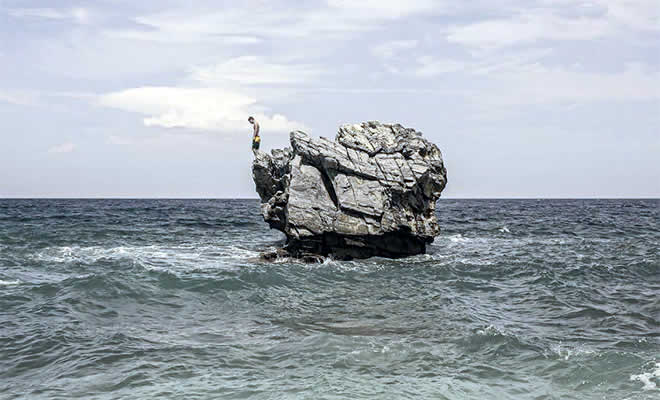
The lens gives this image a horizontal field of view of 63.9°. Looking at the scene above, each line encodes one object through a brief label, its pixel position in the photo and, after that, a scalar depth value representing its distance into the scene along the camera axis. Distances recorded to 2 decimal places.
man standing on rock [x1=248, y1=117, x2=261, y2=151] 31.47
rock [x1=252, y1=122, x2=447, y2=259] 26.50
